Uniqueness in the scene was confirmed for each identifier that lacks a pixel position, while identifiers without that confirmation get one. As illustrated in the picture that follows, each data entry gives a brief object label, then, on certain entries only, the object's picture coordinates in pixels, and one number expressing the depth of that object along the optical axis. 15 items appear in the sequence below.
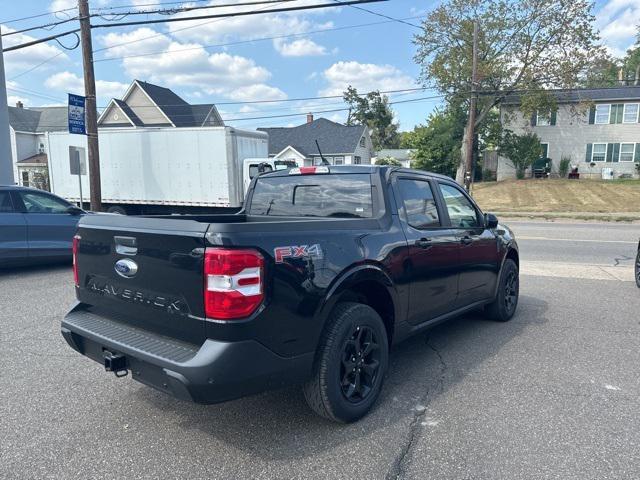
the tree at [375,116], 75.75
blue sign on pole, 14.03
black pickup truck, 2.61
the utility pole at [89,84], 14.46
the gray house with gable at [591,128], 34.94
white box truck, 16.50
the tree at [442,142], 37.78
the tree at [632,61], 66.19
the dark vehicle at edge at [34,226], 8.02
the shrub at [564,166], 36.09
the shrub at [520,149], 35.91
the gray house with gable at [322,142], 45.19
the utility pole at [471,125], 26.60
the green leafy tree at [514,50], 32.34
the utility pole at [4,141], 14.67
